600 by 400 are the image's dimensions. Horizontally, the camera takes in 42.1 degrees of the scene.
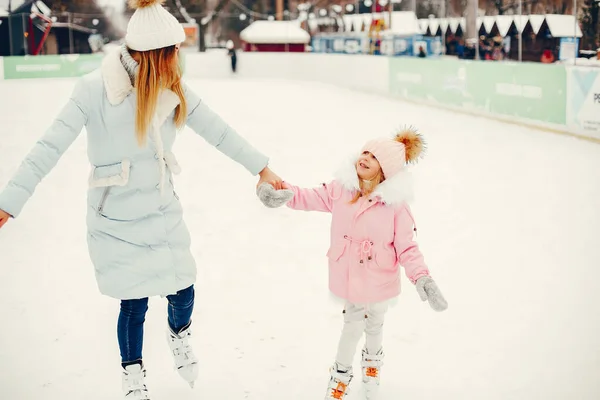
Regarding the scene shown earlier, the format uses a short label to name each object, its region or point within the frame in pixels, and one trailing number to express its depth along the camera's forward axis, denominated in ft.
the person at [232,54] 72.37
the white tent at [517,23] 30.16
